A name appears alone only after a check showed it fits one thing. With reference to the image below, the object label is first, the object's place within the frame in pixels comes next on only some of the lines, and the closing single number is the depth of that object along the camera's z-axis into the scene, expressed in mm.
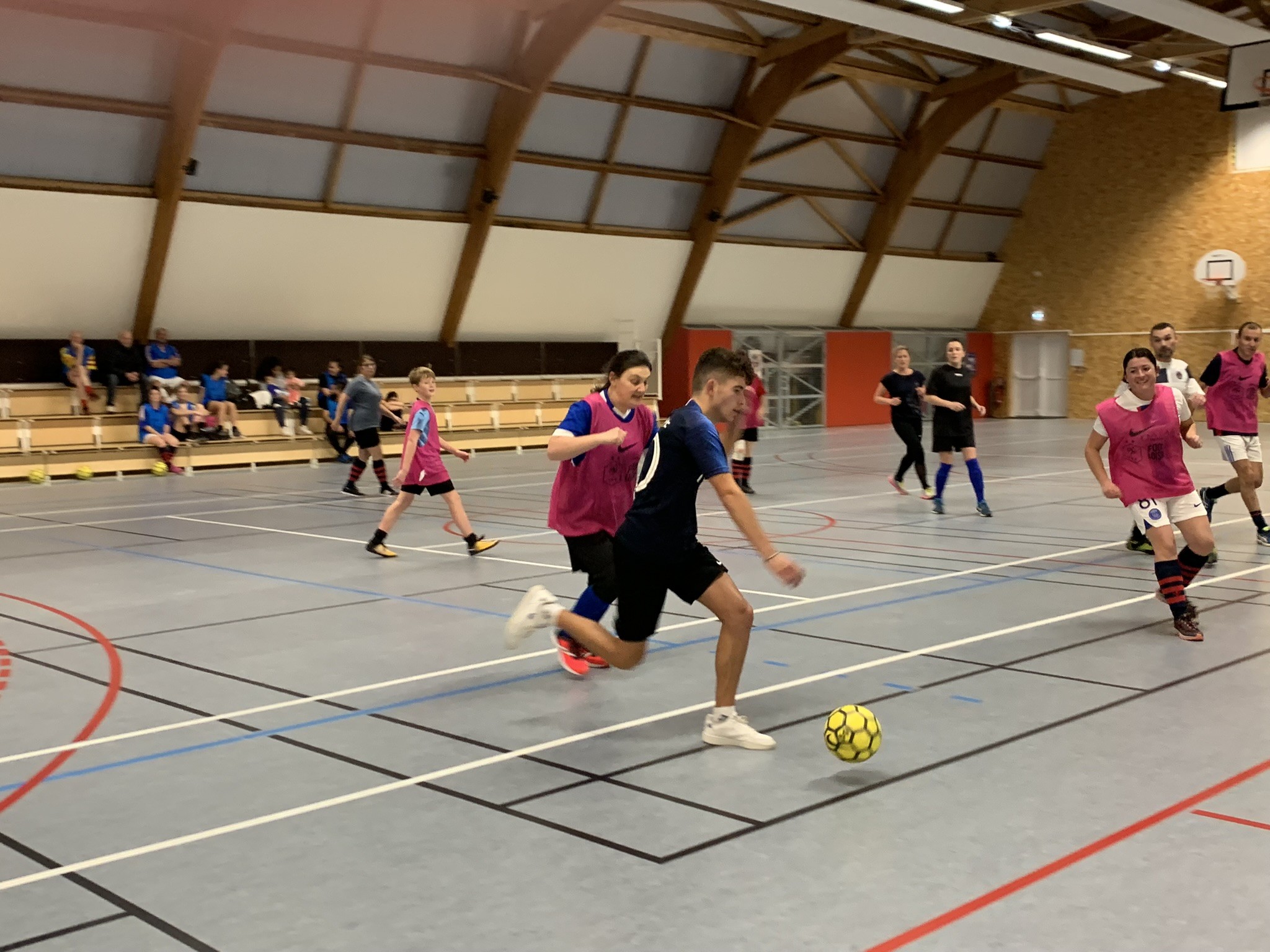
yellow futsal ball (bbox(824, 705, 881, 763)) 4988
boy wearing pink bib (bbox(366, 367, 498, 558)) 11055
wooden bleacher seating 21609
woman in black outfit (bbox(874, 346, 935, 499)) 15148
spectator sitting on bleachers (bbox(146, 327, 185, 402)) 23375
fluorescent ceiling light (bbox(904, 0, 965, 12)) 21656
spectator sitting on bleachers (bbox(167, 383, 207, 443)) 22938
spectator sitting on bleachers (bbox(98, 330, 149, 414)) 23094
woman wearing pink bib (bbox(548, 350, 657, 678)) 6613
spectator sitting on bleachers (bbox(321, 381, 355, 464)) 24562
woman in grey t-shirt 15586
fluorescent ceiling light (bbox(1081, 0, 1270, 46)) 21969
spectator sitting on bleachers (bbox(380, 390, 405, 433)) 21362
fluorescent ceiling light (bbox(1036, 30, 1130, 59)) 24797
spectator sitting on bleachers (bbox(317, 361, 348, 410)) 24984
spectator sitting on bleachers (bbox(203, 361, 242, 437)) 23641
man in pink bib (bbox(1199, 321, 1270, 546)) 11070
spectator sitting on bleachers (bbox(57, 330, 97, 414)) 22469
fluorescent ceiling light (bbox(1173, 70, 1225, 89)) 28594
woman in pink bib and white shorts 7500
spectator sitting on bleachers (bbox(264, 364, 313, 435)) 24453
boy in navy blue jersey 5371
